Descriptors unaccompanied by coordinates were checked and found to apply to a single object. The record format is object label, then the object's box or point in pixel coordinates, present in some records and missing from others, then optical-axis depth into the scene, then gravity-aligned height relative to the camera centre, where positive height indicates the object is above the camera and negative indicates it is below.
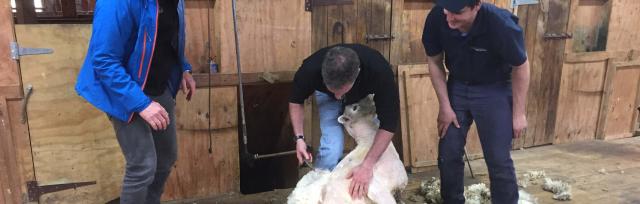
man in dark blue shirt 2.31 -0.33
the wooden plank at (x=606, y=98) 4.32 -0.72
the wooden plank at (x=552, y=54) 3.92 -0.27
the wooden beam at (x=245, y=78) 2.93 -0.36
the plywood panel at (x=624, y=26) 4.22 -0.04
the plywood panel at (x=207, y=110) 2.96 -0.56
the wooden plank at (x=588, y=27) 4.08 -0.05
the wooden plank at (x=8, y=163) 2.58 -0.79
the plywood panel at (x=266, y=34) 2.95 -0.08
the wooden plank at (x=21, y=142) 2.59 -0.67
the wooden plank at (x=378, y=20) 3.35 +0.01
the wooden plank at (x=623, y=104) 4.43 -0.79
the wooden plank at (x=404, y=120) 3.51 -0.74
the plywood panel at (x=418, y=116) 3.53 -0.72
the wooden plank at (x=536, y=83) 3.87 -0.53
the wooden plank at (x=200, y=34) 2.85 -0.07
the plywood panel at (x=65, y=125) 2.56 -0.59
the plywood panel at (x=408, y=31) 3.47 -0.07
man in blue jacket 1.81 -0.21
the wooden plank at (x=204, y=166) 3.03 -0.95
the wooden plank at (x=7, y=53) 2.44 -0.16
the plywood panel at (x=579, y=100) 4.20 -0.72
